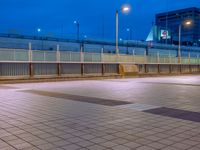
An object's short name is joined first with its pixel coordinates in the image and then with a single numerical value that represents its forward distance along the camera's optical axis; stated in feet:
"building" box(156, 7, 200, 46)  312.29
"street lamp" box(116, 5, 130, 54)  93.09
